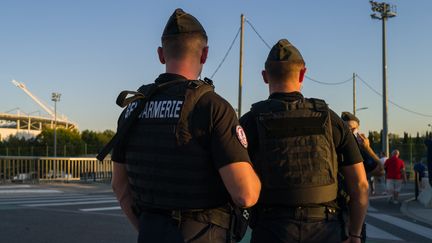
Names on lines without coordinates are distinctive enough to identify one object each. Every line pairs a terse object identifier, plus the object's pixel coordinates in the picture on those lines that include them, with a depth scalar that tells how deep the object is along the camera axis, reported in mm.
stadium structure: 114625
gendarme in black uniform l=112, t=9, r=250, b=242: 2377
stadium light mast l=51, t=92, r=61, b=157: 69250
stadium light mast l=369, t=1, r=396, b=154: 26125
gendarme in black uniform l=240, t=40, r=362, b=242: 2859
